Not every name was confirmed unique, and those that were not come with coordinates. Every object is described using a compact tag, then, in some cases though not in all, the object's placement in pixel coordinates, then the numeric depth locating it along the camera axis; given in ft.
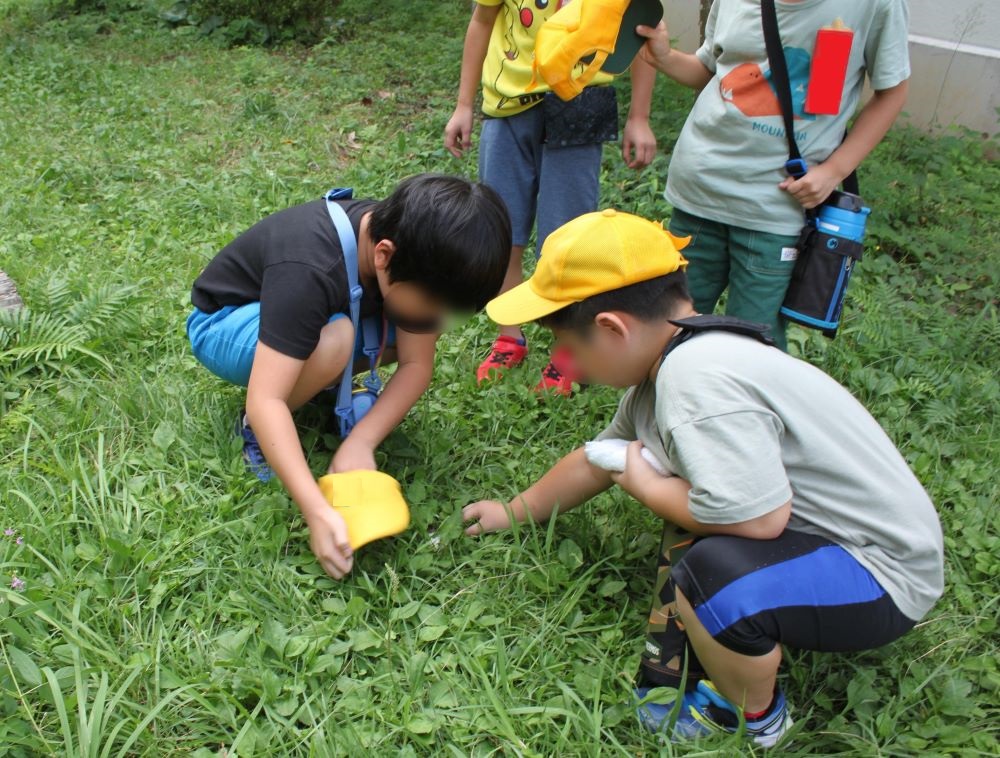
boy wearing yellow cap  4.42
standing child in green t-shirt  6.20
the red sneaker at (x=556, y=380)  8.01
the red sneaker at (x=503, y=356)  8.48
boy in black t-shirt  5.64
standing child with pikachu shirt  7.73
